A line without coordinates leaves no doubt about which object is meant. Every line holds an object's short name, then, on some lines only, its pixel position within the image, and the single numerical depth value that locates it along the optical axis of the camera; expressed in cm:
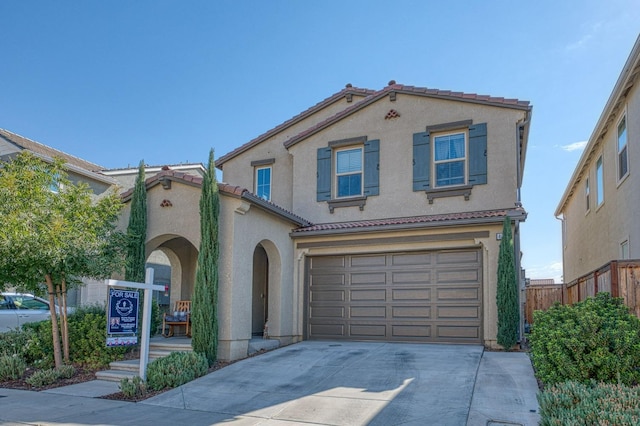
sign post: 841
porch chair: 1258
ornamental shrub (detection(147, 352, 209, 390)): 827
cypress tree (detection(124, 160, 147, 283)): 1077
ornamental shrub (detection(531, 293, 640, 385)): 592
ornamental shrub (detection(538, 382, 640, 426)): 434
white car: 1330
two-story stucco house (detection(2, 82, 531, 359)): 1091
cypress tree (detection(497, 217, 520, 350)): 1041
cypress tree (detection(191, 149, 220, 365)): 951
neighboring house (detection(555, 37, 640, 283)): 1104
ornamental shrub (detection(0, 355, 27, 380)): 950
